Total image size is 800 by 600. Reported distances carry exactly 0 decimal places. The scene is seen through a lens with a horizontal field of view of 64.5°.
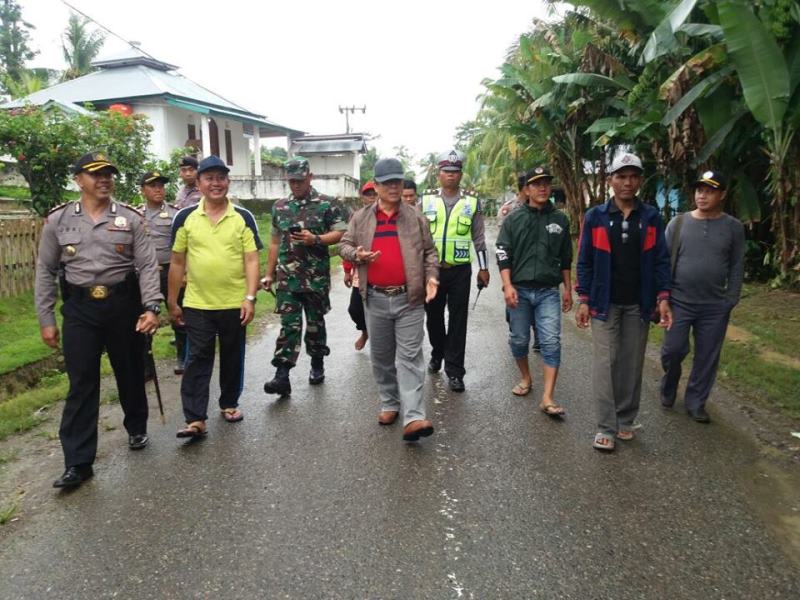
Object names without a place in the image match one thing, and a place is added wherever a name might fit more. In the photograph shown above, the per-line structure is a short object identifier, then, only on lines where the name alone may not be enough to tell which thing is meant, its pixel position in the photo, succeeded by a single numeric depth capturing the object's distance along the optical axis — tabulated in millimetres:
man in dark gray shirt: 4809
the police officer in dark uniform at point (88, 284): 3904
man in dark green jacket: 4992
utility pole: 54125
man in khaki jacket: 4422
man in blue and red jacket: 4324
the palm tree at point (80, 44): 37406
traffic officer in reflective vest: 5535
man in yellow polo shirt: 4531
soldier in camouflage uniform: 5402
